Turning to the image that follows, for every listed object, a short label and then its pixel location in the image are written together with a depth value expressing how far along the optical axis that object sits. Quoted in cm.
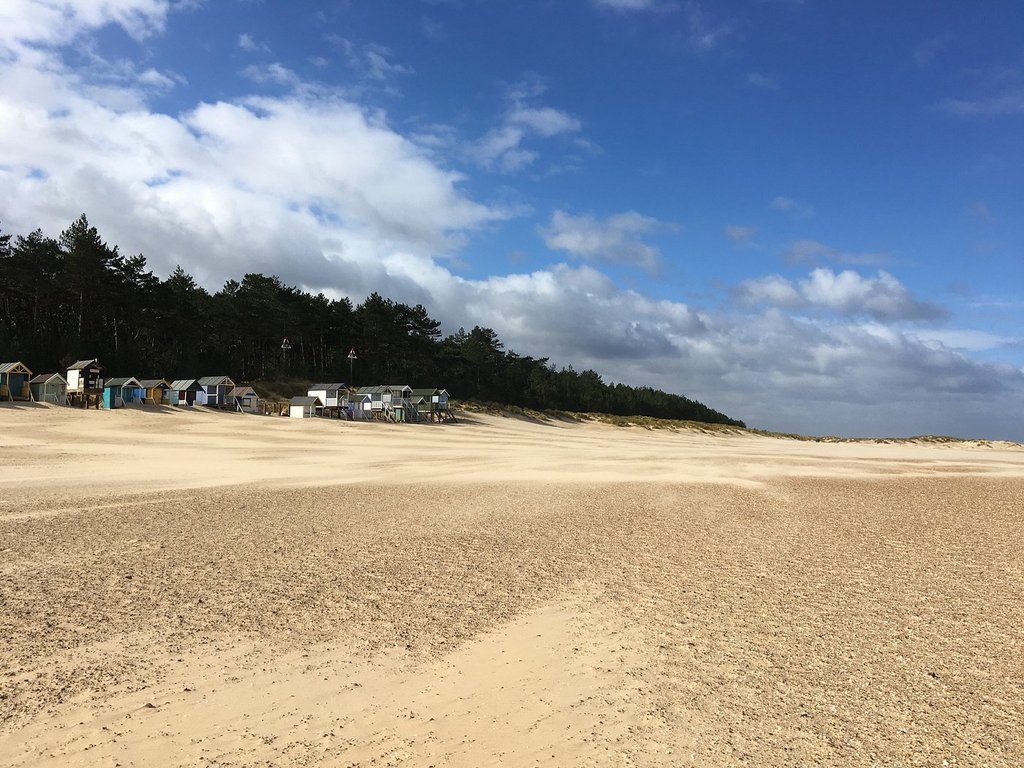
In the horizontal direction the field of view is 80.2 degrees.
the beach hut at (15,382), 5344
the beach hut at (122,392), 5628
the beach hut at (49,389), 5538
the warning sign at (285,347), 7816
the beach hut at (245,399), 6378
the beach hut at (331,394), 6744
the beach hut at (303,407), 6488
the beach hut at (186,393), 6041
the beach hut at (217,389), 6200
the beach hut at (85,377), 5622
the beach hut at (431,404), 7075
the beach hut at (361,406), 7081
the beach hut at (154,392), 5891
